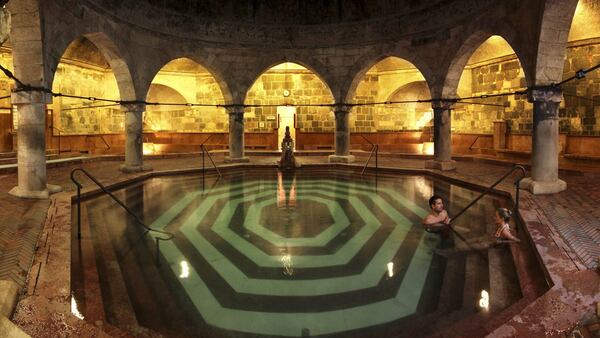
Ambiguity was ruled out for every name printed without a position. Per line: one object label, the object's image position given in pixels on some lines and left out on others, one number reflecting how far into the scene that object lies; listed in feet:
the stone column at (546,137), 28.55
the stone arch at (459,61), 38.27
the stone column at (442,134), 43.37
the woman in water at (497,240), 18.94
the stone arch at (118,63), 36.70
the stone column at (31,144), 26.96
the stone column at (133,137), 41.52
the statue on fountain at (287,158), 46.78
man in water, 22.27
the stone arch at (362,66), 45.98
